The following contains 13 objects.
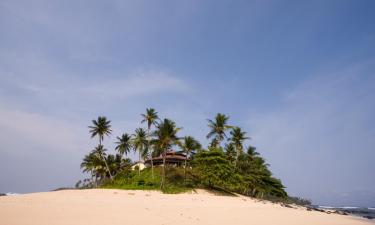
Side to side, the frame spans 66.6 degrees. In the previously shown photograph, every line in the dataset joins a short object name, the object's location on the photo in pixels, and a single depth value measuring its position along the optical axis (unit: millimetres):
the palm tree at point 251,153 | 55794
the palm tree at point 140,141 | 53875
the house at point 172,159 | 58469
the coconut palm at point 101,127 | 55188
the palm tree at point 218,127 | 49747
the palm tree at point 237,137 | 52000
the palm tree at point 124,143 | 60250
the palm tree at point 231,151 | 54144
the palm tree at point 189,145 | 46281
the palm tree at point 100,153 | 57688
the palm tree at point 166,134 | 43000
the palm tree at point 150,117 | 51172
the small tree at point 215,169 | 39562
